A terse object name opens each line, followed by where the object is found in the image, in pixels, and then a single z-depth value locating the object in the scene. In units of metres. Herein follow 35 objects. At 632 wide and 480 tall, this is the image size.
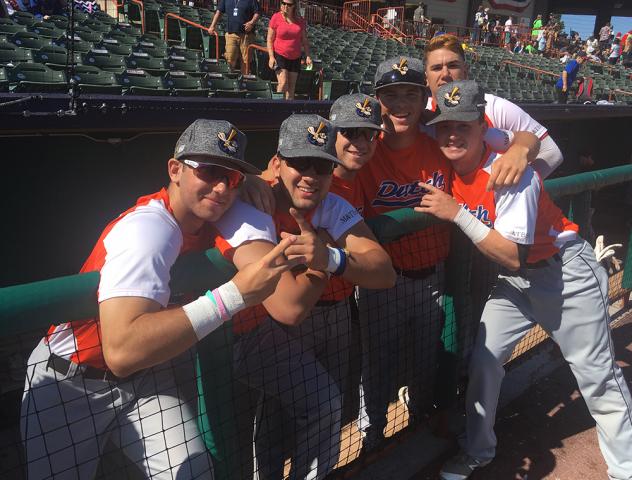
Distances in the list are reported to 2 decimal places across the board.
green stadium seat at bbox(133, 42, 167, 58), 8.75
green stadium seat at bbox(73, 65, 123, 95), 5.58
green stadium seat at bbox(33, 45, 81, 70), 6.44
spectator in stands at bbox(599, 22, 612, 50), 31.34
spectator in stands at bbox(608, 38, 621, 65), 28.02
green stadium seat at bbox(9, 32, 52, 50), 7.50
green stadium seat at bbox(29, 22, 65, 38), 8.52
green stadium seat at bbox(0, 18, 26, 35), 8.06
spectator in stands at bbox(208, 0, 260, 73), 8.96
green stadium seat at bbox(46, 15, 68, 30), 9.44
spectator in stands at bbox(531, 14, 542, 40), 28.14
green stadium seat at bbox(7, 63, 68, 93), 5.01
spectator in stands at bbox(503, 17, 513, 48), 26.19
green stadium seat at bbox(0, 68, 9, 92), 5.01
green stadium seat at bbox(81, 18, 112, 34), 9.84
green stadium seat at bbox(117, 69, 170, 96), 5.89
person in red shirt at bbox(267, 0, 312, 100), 8.20
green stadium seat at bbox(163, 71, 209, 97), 6.32
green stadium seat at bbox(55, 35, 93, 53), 7.71
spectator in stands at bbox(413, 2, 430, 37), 22.47
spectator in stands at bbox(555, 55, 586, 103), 13.10
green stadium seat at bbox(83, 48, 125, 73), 7.30
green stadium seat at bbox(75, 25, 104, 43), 8.85
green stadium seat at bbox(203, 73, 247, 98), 7.00
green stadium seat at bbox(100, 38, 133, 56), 8.30
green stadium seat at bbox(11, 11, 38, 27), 9.05
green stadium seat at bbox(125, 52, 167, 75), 7.63
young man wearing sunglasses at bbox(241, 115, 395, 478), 1.92
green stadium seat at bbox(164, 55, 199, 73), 8.09
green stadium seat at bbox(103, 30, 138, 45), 9.44
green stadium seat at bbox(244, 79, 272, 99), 7.61
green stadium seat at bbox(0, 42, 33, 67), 6.43
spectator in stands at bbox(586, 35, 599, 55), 29.23
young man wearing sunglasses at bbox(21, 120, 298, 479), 1.75
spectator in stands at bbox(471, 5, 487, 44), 25.56
